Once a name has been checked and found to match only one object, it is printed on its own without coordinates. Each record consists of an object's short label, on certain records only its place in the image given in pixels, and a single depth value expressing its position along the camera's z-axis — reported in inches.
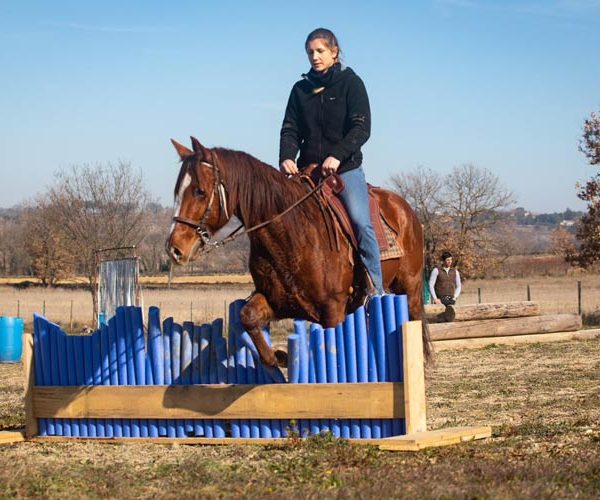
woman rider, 328.5
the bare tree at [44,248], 2272.4
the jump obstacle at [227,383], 291.1
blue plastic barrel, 831.7
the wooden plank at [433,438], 270.1
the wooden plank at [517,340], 737.6
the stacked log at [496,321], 746.2
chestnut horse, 286.7
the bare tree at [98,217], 1579.7
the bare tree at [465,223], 2010.3
